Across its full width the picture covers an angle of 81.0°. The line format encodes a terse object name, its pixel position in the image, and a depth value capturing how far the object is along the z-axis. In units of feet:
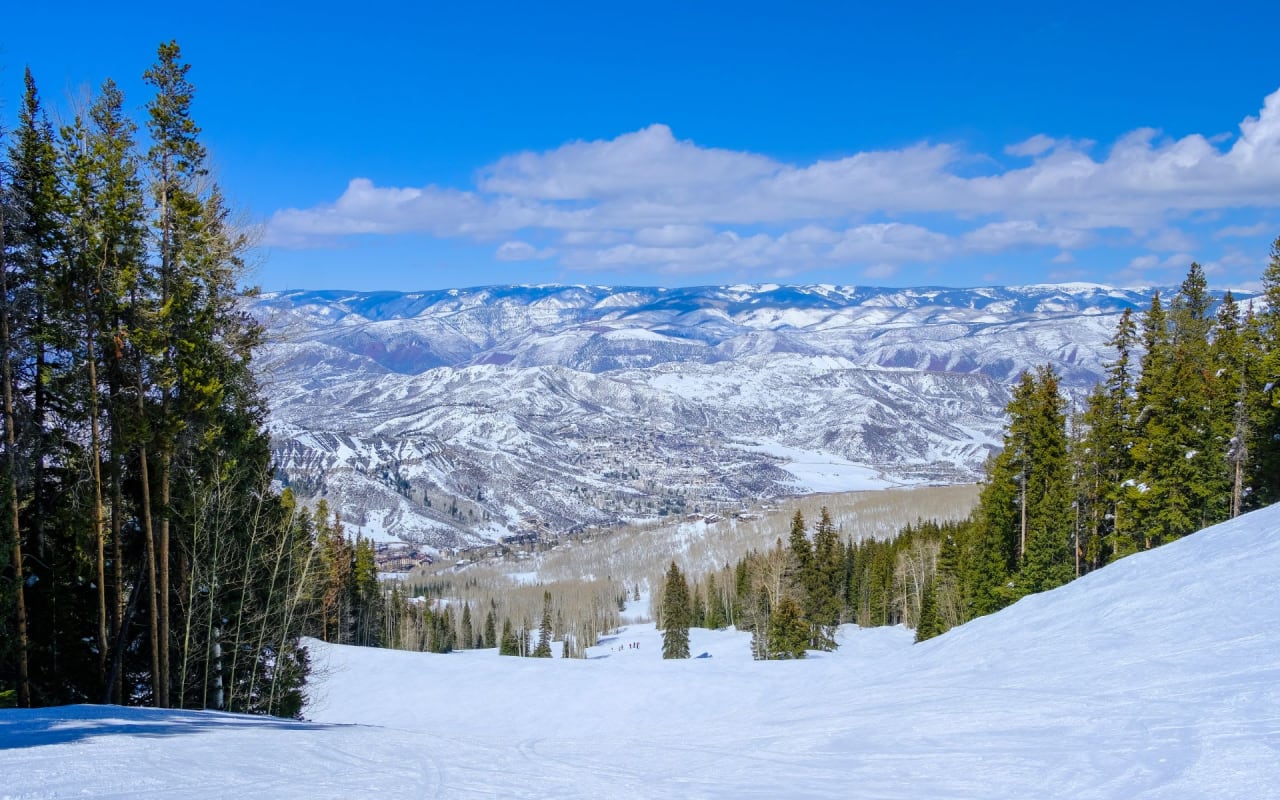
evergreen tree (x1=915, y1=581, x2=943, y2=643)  149.28
